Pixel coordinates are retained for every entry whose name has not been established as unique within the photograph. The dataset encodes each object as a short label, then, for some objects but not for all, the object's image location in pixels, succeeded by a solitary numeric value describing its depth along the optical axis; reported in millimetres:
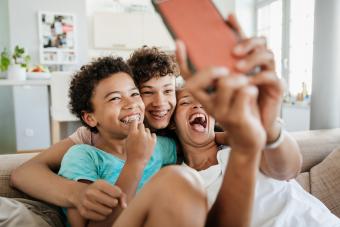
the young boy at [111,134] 823
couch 1110
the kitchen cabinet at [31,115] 3816
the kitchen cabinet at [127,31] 5301
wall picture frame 4566
